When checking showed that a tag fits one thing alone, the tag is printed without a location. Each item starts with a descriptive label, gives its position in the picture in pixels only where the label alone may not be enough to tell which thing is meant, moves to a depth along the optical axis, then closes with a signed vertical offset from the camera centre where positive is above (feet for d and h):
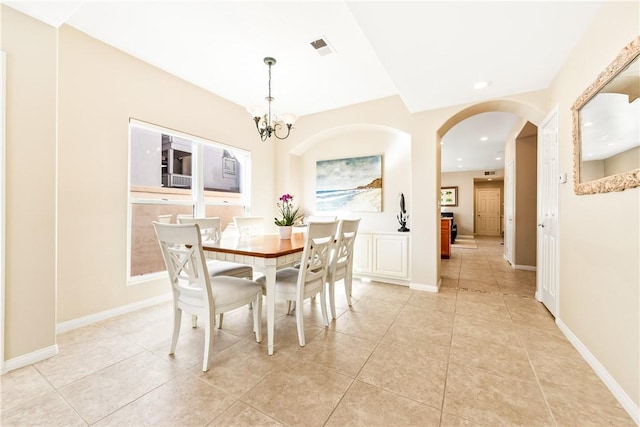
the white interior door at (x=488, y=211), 32.94 +0.41
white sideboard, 11.77 -2.11
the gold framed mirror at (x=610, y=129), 4.42 +1.80
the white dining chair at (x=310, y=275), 6.47 -1.76
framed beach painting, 13.88 +1.72
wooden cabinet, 18.35 -1.80
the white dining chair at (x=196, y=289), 5.39 -1.85
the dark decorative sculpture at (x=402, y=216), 12.72 -0.12
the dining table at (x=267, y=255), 6.06 -1.07
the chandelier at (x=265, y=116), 8.29 +3.40
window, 9.48 +1.28
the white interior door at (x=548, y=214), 8.34 +0.01
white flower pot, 8.61 -0.61
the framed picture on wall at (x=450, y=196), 32.48 +2.34
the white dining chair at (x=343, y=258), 7.92 -1.54
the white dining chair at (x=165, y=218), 10.24 -0.21
